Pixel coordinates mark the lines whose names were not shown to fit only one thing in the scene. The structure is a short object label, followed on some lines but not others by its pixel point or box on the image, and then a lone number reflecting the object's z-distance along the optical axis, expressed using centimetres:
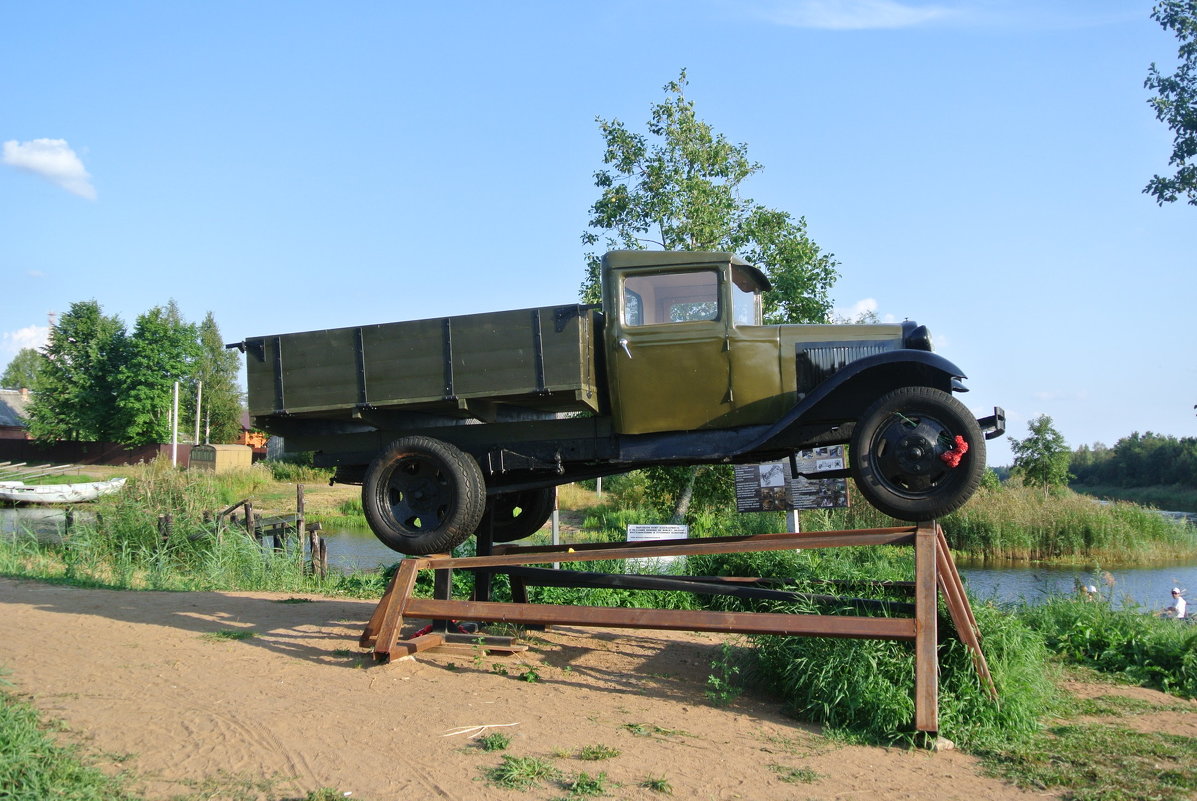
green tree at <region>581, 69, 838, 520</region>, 1414
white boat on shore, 3131
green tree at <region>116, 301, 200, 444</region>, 4278
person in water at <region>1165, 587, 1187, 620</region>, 950
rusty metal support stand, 524
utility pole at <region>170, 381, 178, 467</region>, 3177
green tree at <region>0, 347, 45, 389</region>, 8750
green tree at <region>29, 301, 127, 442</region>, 4303
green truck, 568
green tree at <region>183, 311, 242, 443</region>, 5625
